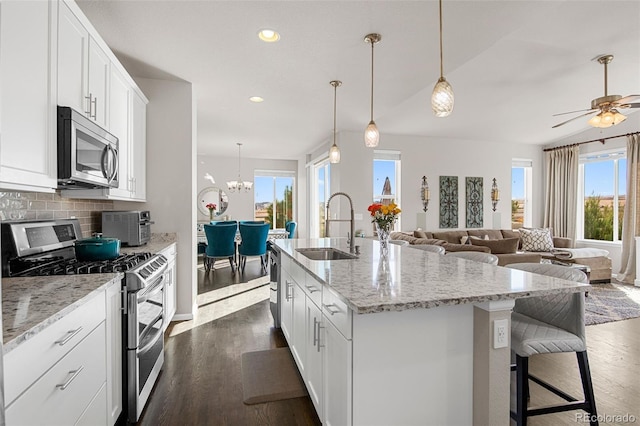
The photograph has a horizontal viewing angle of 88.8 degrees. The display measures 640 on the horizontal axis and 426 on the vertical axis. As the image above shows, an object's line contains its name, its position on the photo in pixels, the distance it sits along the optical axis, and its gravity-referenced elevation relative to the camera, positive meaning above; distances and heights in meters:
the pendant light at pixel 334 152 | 3.77 +0.72
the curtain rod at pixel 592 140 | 5.89 +1.42
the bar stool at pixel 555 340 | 1.67 -0.66
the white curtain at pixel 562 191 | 6.75 +0.47
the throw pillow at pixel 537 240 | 6.28 -0.53
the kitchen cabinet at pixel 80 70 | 1.81 +0.88
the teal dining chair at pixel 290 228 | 7.67 -0.40
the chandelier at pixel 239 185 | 8.05 +0.63
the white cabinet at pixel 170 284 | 2.90 -0.73
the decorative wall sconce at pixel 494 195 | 7.02 +0.37
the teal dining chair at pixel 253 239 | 5.93 -0.52
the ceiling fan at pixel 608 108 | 3.74 +1.23
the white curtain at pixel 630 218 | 5.66 -0.08
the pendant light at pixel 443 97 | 2.09 +0.74
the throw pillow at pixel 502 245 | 4.45 -0.45
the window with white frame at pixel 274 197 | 9.09 +0.40
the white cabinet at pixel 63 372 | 0.97 -0.58
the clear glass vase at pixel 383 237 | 2.47 -0.19
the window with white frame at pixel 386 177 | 6.48 +0.70
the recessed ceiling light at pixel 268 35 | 2.67 +1.47
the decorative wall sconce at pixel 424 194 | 6.61 +0.36
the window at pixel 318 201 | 7.80 +0.23
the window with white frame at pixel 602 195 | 6.22 +0.36
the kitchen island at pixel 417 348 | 1.38 -0.61
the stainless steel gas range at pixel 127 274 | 1.82 -0.39
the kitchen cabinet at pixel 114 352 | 1.65 -0.75
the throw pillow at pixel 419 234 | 5.68 -0.39
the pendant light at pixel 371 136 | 3.15 +0.74
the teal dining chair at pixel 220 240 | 5.66 -0.52
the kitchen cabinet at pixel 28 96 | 1.33 +0.52
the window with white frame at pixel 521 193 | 7.46 +0.45
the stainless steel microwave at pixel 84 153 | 1.76 +0.35
